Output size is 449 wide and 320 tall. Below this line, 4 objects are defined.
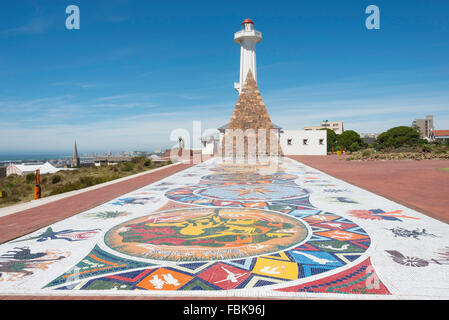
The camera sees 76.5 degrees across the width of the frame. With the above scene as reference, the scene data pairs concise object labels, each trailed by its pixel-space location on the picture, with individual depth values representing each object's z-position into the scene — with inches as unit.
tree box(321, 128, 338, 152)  2086.6
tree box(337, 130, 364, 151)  2074.3
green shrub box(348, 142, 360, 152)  2054.1
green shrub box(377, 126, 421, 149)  1883.5
